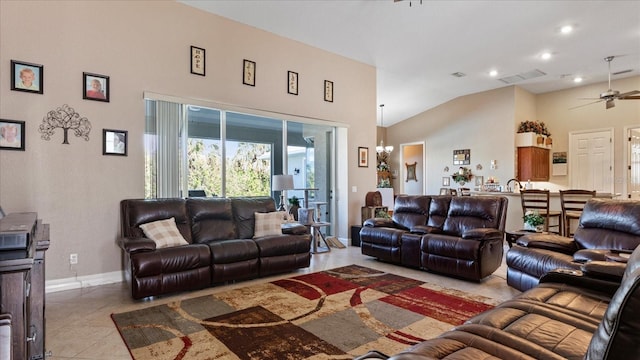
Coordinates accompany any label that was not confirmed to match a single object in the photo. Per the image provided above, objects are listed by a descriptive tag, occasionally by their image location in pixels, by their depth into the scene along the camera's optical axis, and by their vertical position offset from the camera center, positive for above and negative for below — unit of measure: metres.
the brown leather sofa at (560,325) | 0.86 -0.70
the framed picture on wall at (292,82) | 6.03 +1.72
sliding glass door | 4.71 +0.43
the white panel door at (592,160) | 8.41 +0.49
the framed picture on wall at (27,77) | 3.69 +1.13
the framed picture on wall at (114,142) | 4.22 +0.48
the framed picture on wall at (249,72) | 5.45 +1.72
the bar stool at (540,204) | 6.07 -0.44
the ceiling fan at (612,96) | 6.16 +1.53
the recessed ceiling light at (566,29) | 5.56 +2.46
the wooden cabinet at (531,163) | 8.49 +0.42
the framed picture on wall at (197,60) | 4.90 +1.72
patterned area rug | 2.47 -1.20
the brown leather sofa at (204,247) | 3.48 -0.76
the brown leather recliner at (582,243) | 3.13 -0.62
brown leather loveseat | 4.08 -0.72
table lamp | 5.42 -0.04
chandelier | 9.74 +1.06
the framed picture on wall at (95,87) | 4.10 +1.13
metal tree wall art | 3.88 +0.67
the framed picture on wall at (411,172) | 11.29 +0.27
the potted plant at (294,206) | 6.26 -0.46
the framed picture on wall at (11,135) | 3.63 +0.49
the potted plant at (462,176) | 9.40 +0.12
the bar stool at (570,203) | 5.70 -0.38
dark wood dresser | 1.37 -0.48
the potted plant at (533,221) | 4.55 -0.54
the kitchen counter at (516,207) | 6.48 -0.53
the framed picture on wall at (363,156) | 7.09 +0.50
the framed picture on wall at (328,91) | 6.55 +1.71
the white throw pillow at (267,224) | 4.73 -0.60
